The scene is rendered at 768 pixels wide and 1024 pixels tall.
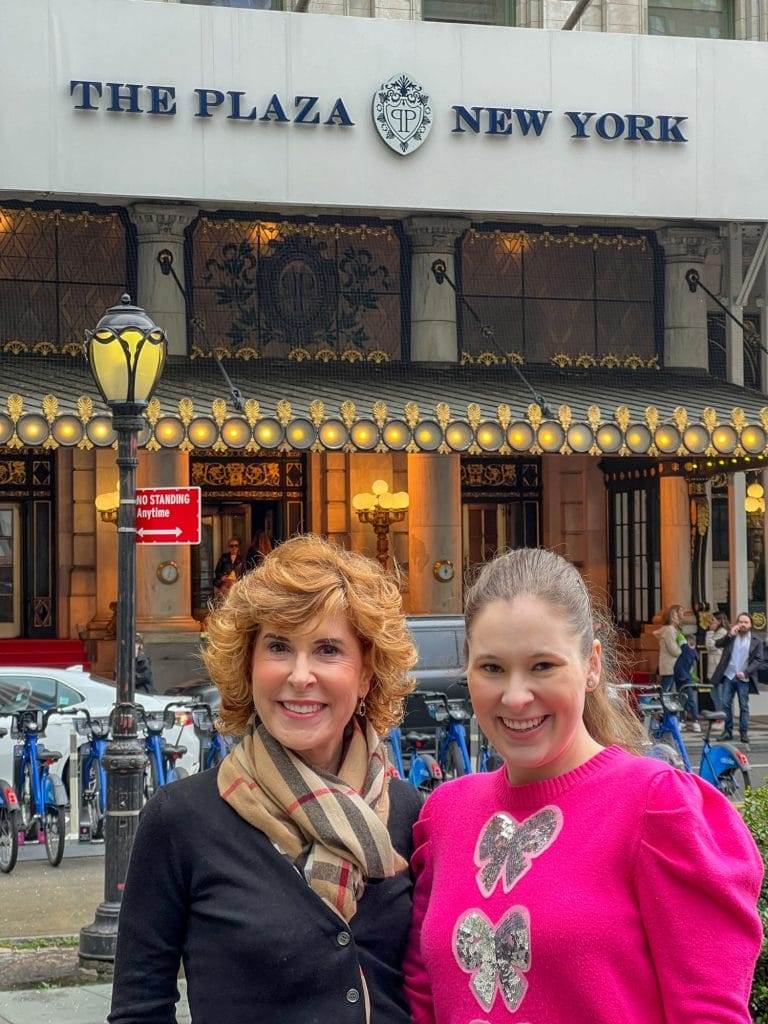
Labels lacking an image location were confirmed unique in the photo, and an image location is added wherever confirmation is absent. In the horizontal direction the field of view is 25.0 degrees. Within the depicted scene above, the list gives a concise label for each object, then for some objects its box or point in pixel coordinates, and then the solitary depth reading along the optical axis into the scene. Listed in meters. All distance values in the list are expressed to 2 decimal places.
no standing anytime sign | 11.27
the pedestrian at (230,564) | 30.45
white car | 17.20
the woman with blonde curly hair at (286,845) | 3.14
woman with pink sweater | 2.70
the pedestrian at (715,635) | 27.05
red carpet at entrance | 29.16
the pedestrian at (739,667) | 23.73
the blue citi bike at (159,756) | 15.20
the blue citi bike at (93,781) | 15.18
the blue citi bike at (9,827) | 13.45
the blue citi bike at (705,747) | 13.95
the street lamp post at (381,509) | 31.16
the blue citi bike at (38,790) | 14.10
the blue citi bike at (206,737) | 15.54
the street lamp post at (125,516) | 10.38
